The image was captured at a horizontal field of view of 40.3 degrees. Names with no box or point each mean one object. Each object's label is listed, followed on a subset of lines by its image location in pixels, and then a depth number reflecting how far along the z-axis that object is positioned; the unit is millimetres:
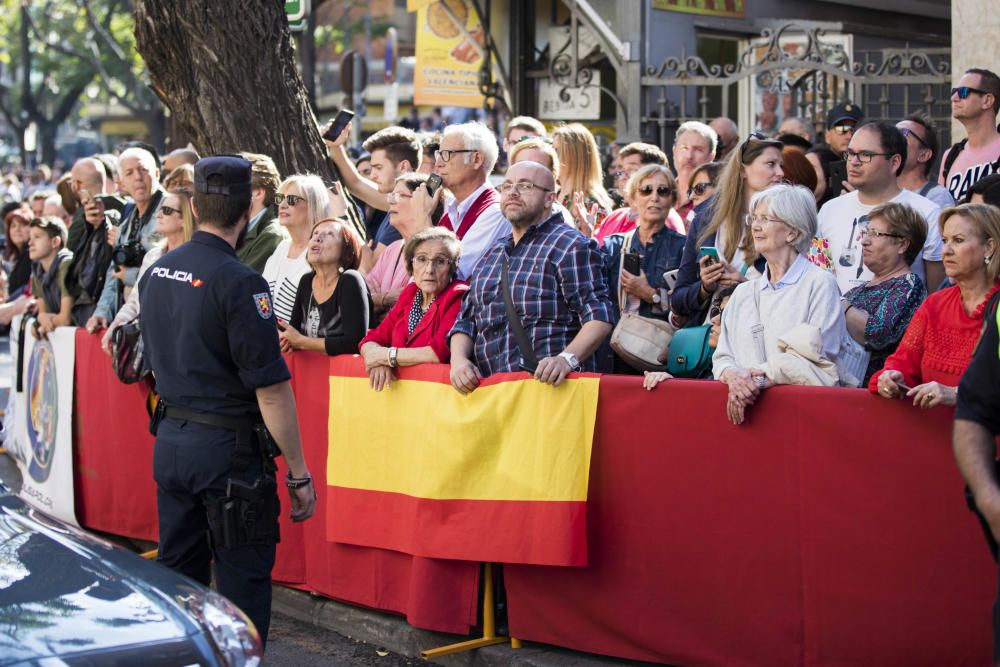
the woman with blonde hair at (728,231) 6207
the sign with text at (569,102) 14227
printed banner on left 8984
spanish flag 5660
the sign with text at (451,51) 14688
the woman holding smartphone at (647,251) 6777
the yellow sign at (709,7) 13578
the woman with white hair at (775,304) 5195
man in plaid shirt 5902
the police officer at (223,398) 4926
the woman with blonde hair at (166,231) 7516
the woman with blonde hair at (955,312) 4762
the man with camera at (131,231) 8758
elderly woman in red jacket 6332
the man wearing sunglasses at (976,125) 7316
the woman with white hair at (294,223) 7344
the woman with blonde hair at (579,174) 8031
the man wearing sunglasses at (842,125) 8398
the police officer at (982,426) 3678
